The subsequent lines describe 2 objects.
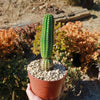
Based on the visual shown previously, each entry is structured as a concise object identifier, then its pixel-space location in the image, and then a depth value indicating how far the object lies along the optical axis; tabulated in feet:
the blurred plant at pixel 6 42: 9.54
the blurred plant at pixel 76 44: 9.59
